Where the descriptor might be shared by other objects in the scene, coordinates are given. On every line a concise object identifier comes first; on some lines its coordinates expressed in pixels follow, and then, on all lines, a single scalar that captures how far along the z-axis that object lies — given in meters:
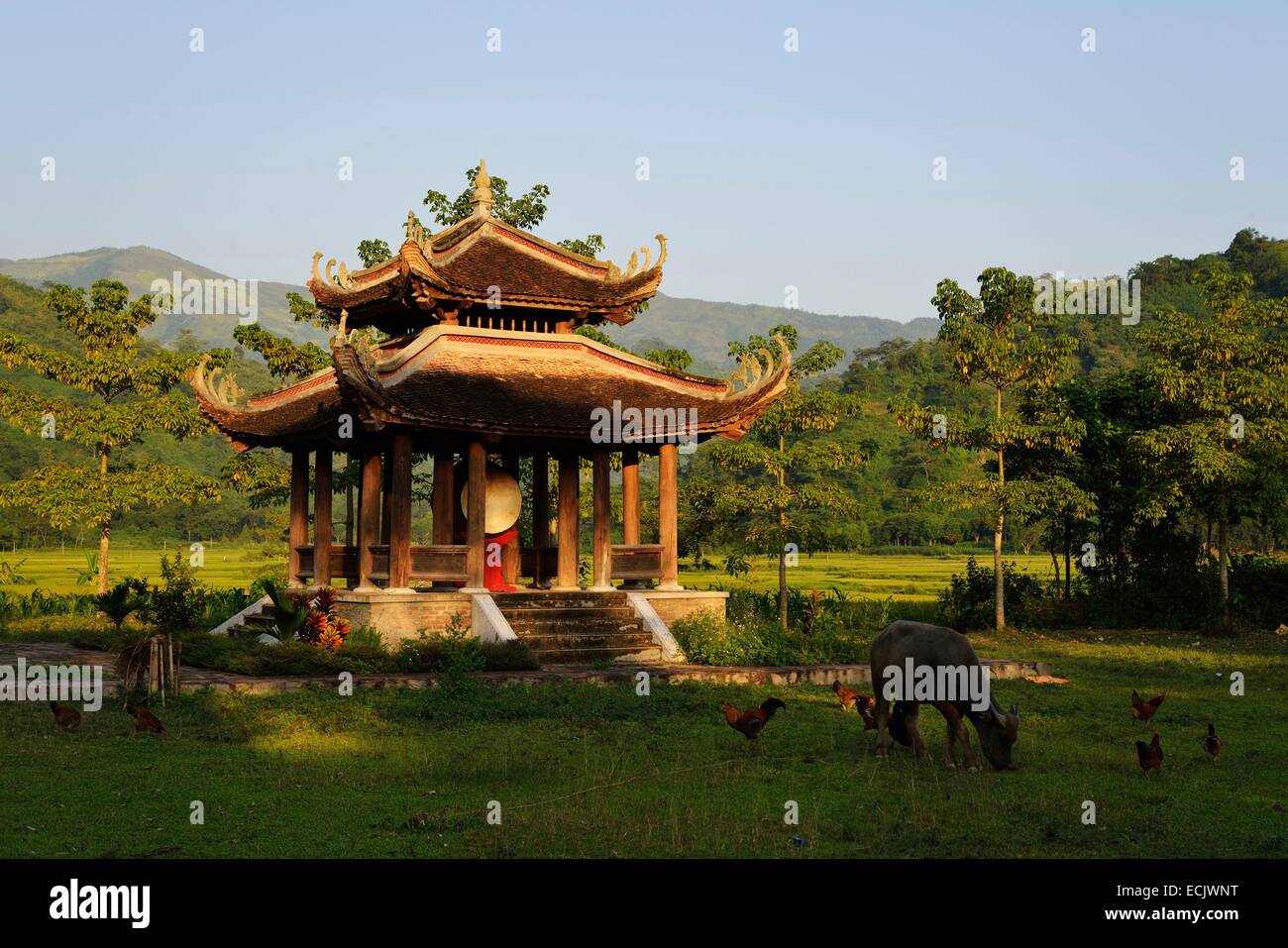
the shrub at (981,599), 34.28
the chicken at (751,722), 15.17
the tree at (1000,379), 31.62
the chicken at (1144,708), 17.33
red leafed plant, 22.30
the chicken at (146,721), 15.55
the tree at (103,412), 33.47
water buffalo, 14.01
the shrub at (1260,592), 32.72
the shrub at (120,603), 28.36
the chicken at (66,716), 15.69
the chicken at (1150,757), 13.62
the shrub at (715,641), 23.22
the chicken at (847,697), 18.34
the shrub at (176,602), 27.81
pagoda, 23.94
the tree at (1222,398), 30.98
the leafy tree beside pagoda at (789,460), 30.70
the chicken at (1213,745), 14.72
